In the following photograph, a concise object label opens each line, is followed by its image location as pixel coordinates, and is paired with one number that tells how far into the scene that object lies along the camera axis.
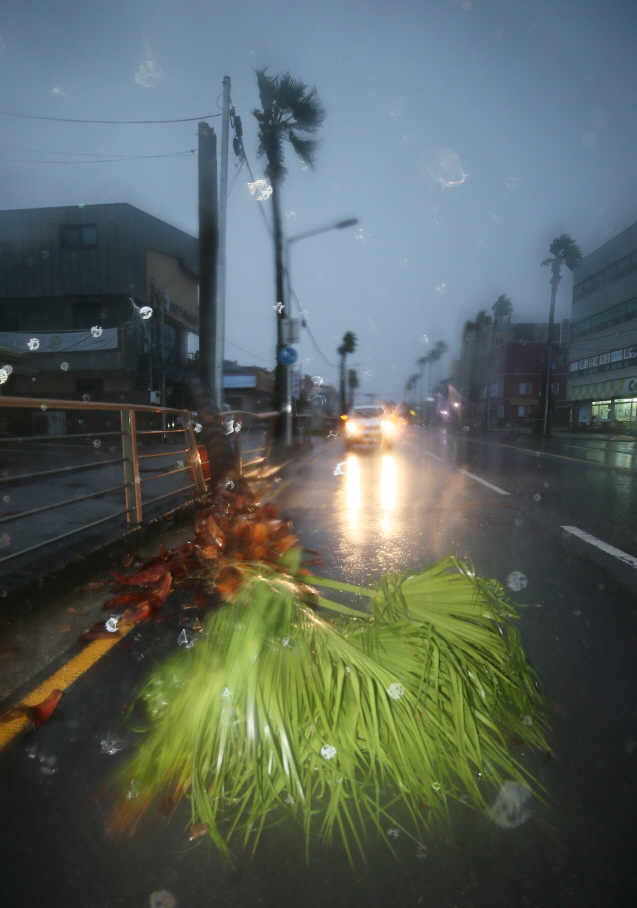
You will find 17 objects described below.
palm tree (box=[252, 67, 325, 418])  20.67
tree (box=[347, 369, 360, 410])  89.38
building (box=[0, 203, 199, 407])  23.86
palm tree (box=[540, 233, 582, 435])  42.12
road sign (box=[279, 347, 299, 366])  17.41
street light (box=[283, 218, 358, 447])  18.92
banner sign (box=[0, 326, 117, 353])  23.53
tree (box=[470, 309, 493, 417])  79.88
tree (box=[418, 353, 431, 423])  121.25
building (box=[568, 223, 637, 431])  38.16
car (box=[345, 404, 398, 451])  17.78
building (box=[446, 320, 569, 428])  65.25
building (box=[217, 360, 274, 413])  46.19
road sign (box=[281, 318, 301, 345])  17.53
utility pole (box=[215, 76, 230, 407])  11.26
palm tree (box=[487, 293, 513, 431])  76.00
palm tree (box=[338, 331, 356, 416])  64.82
